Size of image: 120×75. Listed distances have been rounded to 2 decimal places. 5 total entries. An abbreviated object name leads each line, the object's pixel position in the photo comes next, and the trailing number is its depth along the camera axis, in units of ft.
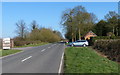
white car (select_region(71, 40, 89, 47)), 150.17
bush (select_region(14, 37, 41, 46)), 174.45
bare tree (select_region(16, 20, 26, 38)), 228.26
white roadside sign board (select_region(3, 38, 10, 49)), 122.97
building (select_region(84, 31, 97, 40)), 255.29
